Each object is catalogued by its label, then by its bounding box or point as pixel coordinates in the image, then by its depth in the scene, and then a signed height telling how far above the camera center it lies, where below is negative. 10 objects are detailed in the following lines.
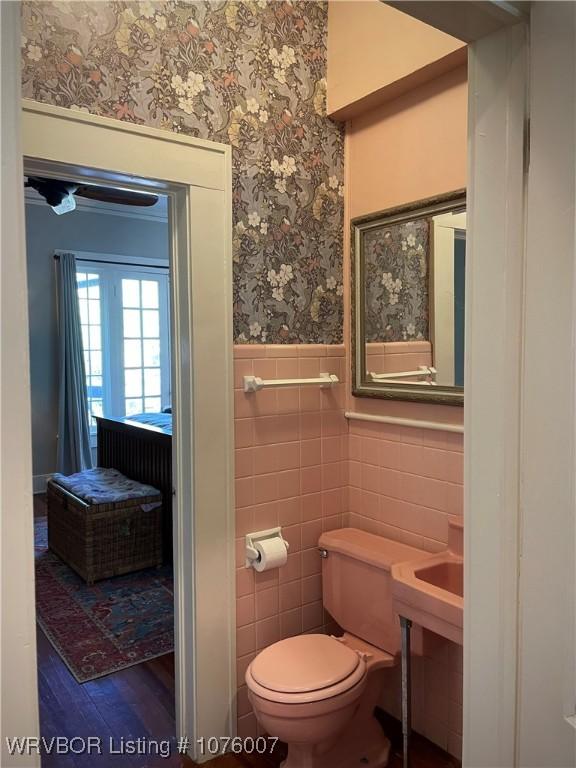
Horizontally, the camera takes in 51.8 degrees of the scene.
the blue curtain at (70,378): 5.83 -0.30
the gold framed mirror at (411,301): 2.03 +0.16
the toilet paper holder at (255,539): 2.16 -0.72
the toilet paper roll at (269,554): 2.14 -0.75
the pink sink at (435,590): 1.70 -0.76
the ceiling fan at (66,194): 3.25 +0.90
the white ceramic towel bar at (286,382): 2.14 -0.14
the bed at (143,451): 3.81 -0.73
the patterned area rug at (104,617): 2.78 -1.43
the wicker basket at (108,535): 3.54 -1.16
